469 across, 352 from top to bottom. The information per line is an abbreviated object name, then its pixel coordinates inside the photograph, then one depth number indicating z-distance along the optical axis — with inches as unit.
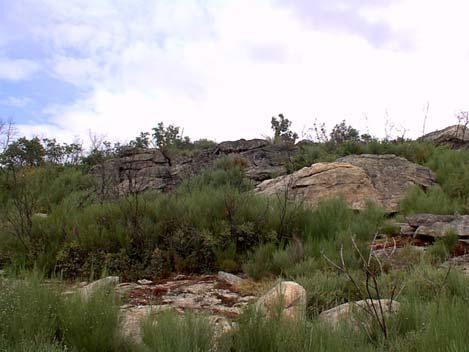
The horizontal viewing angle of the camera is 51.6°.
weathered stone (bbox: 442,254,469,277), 222.4
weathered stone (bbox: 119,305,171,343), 143.4
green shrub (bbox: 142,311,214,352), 120.0
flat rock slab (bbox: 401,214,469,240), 288.8
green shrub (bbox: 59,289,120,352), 133.3
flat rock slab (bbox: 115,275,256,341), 179.3
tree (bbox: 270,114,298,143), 829.2
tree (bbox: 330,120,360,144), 672.9
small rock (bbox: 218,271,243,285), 243.0
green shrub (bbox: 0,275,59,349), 124.3
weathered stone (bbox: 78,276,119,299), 151.3
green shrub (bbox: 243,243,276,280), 255.9
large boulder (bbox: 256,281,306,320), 148.4
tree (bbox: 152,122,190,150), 783.8
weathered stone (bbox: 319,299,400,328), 145.6
